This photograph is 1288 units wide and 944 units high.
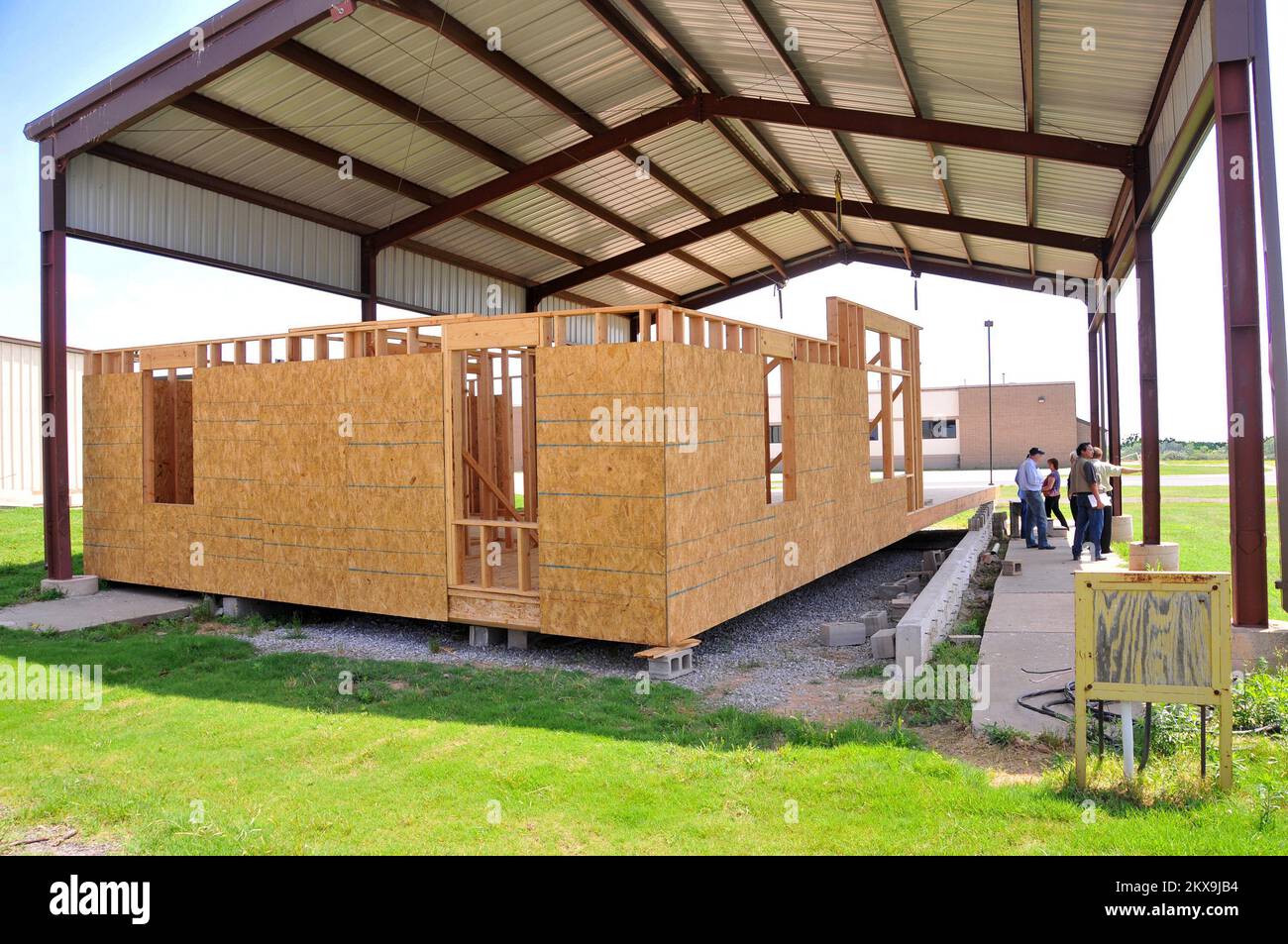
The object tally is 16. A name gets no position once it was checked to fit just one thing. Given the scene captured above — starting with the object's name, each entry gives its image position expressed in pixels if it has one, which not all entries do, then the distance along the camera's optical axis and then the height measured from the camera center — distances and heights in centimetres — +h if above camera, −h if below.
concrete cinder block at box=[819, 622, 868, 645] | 1004 -178
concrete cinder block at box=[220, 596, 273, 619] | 1181 -157
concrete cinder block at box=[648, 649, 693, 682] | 858 -181
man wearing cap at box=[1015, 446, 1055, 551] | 1619 -40
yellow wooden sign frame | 497 -99
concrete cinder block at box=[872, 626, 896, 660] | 917 -175
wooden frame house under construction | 880 +15
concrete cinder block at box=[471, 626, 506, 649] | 995 -171
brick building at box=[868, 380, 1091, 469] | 5322 +291
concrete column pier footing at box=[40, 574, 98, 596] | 1300 -136
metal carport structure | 982 +541
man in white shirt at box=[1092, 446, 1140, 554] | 1452 -10
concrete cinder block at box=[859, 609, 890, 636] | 1018 -166
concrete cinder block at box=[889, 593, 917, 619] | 1167 -171
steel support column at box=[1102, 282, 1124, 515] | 1842 +213
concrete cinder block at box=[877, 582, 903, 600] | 1355 -178
